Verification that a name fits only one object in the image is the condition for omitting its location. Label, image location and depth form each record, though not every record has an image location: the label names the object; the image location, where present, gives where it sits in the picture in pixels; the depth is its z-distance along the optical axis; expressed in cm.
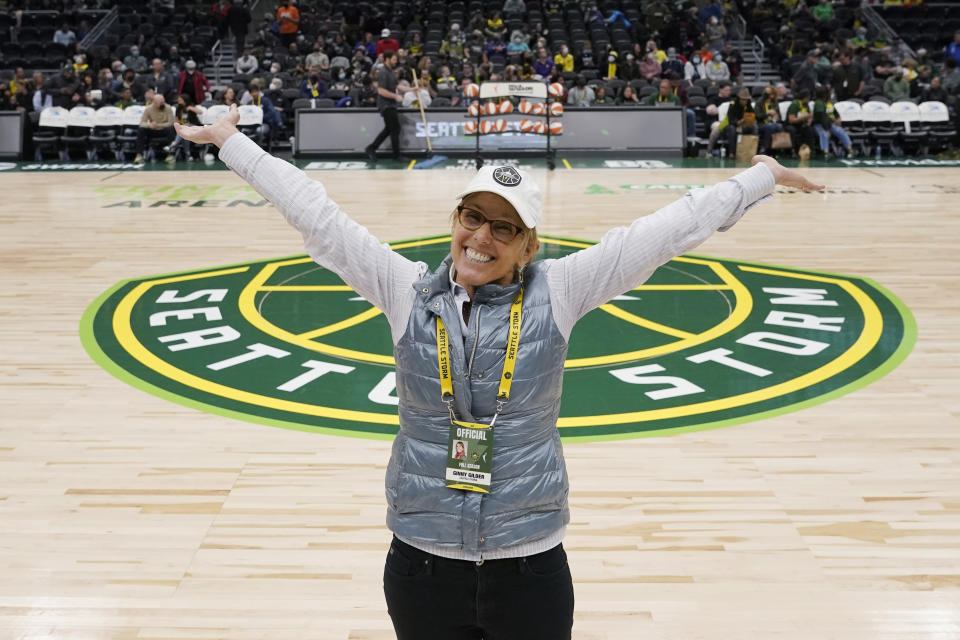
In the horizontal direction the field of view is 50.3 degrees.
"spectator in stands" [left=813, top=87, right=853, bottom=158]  1685
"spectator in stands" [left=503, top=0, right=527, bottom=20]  2219
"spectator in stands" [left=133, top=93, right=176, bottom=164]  1656
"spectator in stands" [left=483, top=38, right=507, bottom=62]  1998
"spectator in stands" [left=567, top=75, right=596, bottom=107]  1711
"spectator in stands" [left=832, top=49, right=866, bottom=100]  1841
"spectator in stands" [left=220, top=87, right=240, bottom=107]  1648
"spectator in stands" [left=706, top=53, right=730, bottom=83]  1973
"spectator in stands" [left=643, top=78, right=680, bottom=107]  1691
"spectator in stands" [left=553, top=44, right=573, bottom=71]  1975
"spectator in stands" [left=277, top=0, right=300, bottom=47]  2162
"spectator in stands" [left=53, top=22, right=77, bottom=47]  2152
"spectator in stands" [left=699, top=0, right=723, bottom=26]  2253
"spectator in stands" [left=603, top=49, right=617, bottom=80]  1948
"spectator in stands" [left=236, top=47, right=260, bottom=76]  2033
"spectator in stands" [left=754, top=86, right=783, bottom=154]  1664
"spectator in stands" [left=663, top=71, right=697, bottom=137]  1714
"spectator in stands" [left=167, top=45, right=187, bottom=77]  1995
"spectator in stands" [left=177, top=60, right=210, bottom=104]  1784
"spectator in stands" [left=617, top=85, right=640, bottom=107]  1725
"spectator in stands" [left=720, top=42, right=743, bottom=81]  2038
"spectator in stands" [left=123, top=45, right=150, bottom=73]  2005
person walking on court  1584
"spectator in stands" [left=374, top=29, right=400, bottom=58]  1986
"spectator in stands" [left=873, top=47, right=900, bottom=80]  1939
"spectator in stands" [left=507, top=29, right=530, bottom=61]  1967
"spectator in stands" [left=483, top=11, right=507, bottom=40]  2114
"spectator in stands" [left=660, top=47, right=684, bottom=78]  1925
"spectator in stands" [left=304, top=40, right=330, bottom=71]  1970
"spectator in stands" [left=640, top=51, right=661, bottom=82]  1927
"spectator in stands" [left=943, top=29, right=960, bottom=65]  2022
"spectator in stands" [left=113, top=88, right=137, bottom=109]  1756
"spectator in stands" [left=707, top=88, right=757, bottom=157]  1630
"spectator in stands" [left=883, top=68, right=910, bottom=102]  1820
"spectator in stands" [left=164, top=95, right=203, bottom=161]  1579
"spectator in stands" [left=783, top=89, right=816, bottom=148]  1683
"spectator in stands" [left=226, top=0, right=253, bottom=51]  2189
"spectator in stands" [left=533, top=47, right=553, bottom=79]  1894
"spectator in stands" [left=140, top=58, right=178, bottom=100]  1847
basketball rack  1491
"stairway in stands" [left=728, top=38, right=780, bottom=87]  2162
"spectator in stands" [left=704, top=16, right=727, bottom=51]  2108
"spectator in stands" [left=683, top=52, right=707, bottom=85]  1973
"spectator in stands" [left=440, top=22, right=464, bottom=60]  2030
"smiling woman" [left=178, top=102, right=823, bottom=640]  204
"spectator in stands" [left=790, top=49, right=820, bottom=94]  1855
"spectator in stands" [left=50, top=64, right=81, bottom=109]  1772
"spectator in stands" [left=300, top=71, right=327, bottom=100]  1823
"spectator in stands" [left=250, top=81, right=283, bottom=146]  1703
